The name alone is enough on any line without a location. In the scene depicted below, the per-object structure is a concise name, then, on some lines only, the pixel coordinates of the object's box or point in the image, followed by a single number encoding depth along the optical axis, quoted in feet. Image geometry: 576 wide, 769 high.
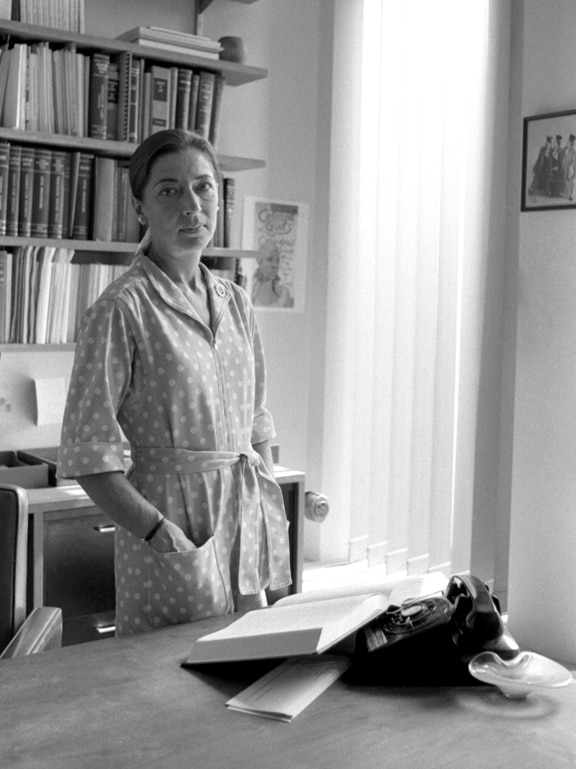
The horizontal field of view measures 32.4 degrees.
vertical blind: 12.43
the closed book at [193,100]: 10.93
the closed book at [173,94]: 10.73
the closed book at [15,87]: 9.67
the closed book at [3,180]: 9.75
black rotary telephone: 4.51
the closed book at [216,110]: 11.12
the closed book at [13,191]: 9.85
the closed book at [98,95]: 10.23
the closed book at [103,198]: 10.34
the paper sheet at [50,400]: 11.04
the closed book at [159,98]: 10.61
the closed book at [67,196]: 10.21
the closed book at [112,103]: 10.38
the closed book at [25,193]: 9.93
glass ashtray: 4.30
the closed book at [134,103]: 10.41
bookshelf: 9.77
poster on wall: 12.67
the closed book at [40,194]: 10.02
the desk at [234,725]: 3.75
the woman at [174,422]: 5.83
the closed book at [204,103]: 11.00
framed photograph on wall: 11.18
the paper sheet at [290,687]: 4.17
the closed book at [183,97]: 10.81
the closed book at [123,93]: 10.35
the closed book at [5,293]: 9.86
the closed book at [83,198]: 10.28
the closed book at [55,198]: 10.13
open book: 4.40
